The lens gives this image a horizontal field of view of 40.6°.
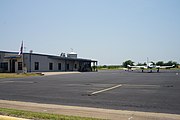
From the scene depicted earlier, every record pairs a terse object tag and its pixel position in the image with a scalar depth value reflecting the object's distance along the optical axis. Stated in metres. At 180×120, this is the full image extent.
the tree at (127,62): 141.29
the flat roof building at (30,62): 48.72
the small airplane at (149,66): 72.98
